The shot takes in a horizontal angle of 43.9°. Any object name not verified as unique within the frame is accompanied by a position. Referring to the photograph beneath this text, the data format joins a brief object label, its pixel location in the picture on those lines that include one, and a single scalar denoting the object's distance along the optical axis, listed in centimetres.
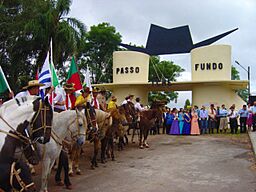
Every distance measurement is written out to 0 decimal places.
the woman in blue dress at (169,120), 2111
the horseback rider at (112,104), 1283
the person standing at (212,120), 2058
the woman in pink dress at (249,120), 1947
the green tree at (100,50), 3562
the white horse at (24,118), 424
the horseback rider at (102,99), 1246
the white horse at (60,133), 669
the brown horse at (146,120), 1473
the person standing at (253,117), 1922
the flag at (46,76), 790
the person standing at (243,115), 1952
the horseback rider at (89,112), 883
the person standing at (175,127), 2067
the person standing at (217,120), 2080
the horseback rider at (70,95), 955
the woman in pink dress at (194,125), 2026
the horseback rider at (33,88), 609
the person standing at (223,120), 2067
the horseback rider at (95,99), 1147
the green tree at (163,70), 4067
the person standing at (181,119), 2056
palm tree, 2027
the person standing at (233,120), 1989
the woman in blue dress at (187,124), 2048
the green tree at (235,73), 6074
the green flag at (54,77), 894
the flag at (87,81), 1146
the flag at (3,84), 655
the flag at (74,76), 1016
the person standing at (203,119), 2045
